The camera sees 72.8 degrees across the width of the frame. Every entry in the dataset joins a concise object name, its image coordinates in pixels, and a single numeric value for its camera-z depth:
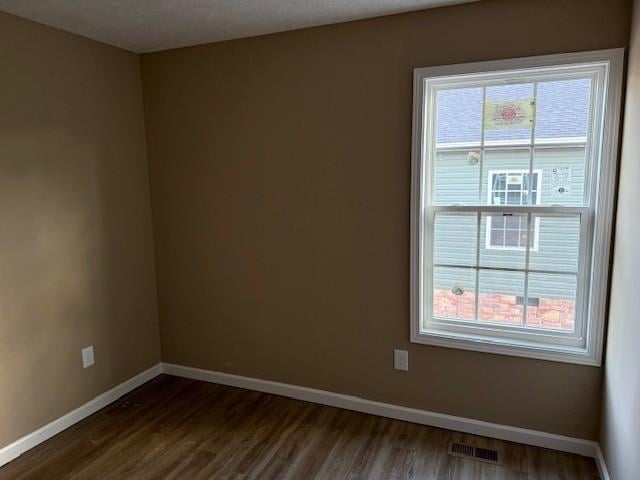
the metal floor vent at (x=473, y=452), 2.26
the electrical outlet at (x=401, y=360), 2.59
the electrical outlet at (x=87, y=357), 2.71
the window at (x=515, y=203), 2.12
